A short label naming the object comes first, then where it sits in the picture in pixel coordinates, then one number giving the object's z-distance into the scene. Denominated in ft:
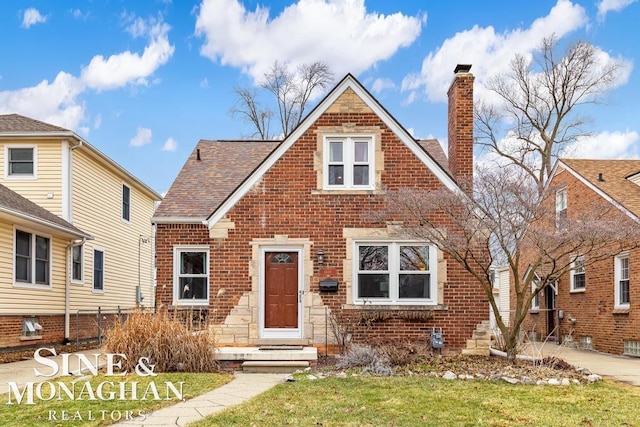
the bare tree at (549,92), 100.42
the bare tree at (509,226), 37.45
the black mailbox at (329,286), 46.42
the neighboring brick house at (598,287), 55.01
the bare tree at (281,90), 120.26
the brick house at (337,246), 46.42
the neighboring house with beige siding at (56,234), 51.67
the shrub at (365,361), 36.38
